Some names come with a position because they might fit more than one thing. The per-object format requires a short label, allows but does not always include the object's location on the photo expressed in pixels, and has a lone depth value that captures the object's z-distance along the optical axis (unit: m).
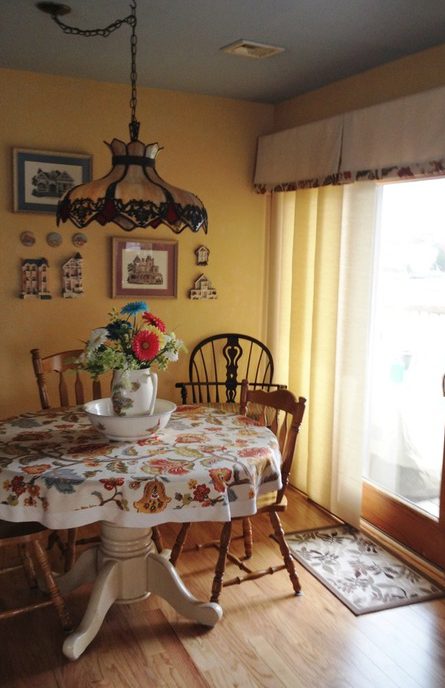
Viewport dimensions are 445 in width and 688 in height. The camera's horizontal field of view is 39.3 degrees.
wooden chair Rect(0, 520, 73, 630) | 2.27
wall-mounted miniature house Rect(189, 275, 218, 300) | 4.07
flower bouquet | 2.37
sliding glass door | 3.16
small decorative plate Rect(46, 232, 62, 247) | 3.63
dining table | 2.07
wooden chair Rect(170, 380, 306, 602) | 2.61
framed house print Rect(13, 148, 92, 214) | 3.53
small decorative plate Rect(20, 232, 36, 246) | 3.58
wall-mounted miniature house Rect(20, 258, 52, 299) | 3.60
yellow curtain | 3.44
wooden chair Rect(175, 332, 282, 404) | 4.11
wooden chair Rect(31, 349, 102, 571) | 2.96
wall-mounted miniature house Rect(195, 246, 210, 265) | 4.06
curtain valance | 2.84
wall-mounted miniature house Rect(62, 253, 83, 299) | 3.70
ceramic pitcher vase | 2.39
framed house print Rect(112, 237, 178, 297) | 3.83
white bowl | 2.36
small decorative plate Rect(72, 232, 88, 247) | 3.70
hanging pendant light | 2.08
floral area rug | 2.78
